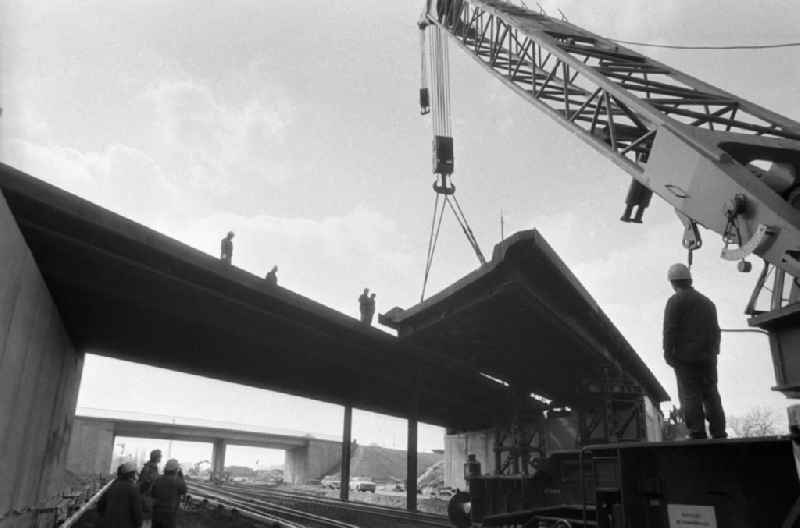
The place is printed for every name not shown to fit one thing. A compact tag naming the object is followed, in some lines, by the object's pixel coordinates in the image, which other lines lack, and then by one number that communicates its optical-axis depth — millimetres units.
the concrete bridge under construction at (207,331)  9398
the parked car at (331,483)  55234
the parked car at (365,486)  41688
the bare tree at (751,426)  76938
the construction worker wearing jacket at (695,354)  5816
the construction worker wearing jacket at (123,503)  7121
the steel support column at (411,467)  19891
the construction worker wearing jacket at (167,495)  8867
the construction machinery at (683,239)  4785
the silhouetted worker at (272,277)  13906
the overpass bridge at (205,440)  51219
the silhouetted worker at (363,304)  18233
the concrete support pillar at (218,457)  70500
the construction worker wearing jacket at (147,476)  11837
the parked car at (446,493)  34272
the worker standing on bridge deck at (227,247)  14023
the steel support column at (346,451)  27172
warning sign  4906
